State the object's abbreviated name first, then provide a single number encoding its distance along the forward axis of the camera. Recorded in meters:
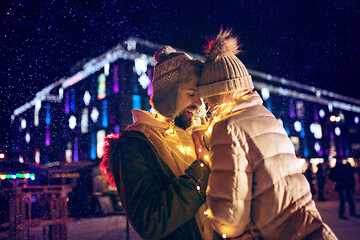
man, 1.84
